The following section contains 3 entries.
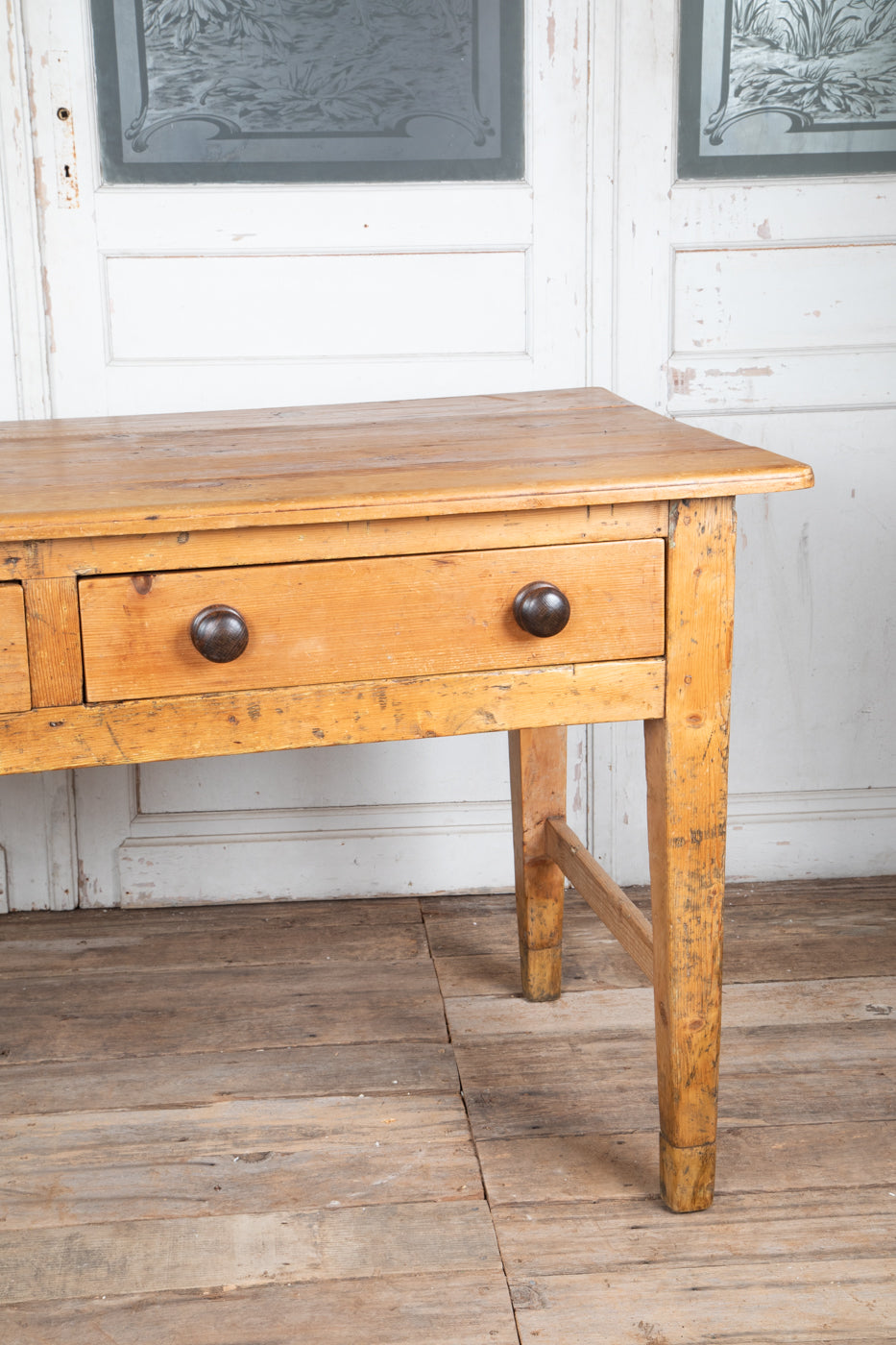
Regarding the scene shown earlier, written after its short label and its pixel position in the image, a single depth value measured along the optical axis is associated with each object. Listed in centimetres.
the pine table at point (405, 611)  120
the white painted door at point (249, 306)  213
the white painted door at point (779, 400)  220
